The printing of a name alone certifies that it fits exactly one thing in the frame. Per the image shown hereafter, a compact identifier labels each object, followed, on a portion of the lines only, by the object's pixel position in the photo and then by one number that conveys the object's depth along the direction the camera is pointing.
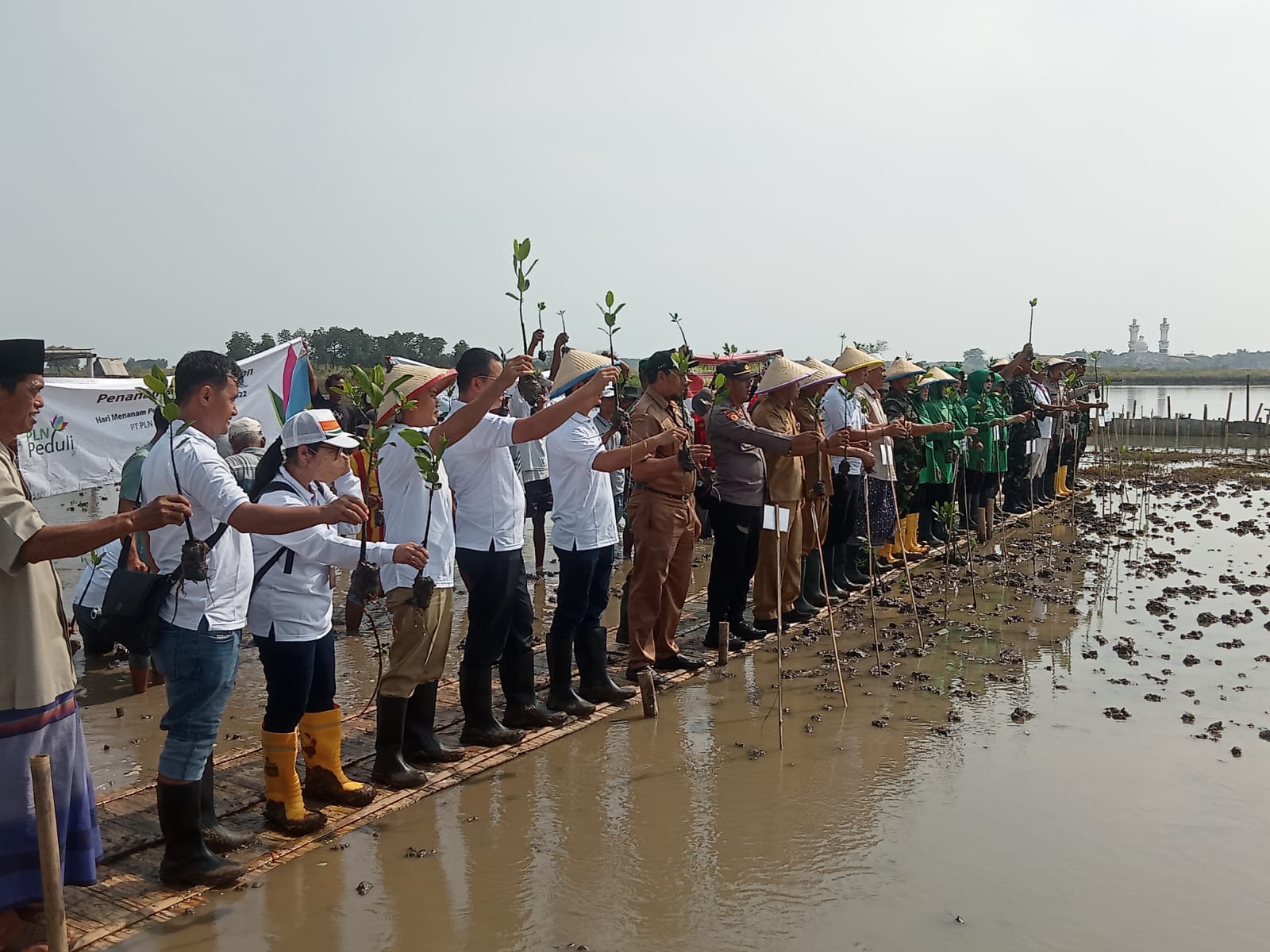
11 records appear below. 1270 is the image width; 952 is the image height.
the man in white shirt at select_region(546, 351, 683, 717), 5.55
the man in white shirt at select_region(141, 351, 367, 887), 3.51
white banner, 9.20
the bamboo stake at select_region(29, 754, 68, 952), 2.50
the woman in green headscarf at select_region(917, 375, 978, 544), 10.42
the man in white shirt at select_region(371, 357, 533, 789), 4.54
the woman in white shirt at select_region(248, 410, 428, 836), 4.00
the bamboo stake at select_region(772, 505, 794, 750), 5.08
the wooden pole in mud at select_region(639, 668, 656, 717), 5.59
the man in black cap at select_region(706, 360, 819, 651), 6.91
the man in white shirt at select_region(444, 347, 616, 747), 4.88
